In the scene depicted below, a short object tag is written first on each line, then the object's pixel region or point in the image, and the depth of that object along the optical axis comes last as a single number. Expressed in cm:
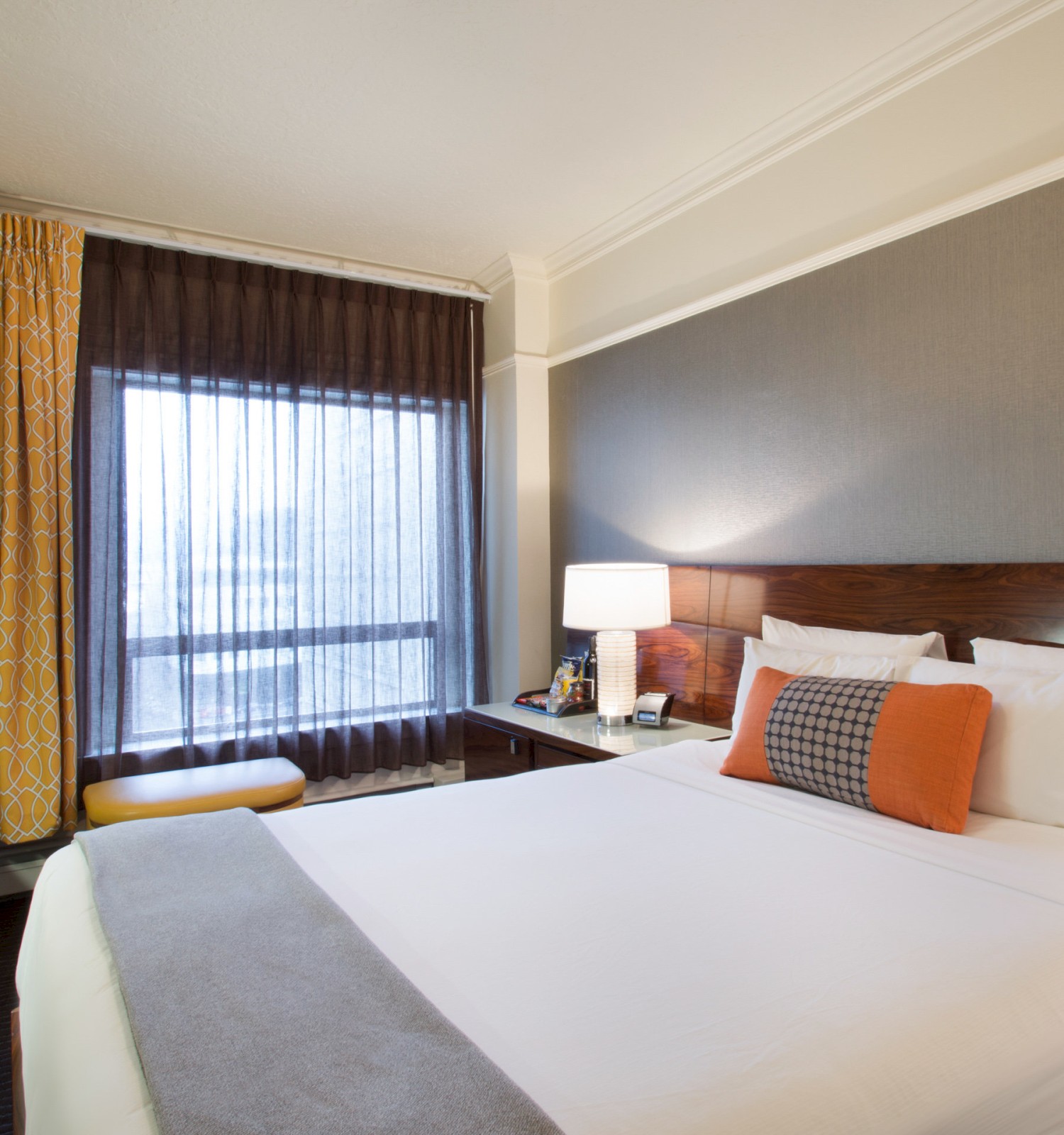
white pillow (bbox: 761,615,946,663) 220
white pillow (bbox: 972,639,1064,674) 188
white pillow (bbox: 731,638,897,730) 214
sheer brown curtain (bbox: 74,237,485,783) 328
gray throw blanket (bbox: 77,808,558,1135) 90
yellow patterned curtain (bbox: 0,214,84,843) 298
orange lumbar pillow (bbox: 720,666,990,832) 173
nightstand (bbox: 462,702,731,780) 278
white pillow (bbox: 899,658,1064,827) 171
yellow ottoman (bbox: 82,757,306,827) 280
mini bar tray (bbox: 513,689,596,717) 321
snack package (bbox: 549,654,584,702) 331
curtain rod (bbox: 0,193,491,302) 320
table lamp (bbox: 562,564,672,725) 297
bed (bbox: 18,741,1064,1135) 97
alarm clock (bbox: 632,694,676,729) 294
